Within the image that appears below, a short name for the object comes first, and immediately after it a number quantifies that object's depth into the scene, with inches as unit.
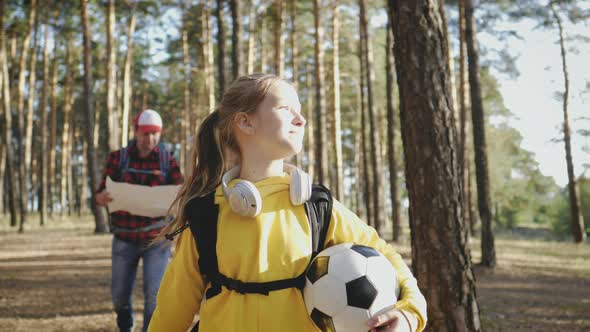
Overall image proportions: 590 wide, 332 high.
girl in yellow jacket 68.6
